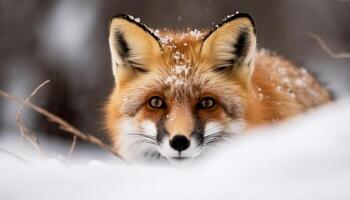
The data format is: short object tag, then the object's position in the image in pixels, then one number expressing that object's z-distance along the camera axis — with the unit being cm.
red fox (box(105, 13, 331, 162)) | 550
